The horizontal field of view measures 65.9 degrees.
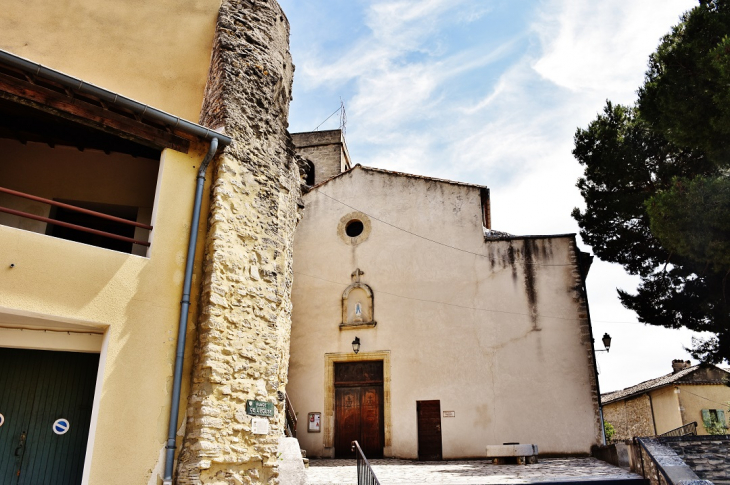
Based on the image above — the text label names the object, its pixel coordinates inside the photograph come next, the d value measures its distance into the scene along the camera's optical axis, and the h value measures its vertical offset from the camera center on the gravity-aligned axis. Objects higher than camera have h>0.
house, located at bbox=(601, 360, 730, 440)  24.36 +1.43
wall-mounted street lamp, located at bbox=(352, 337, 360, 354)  15.79 +2.40
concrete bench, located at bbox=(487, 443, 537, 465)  11.95 -0.35
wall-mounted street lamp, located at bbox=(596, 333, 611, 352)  14.81 +2.38
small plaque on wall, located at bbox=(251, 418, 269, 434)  6.80 +0.11
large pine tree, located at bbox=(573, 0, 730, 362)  10.05 +5.39
